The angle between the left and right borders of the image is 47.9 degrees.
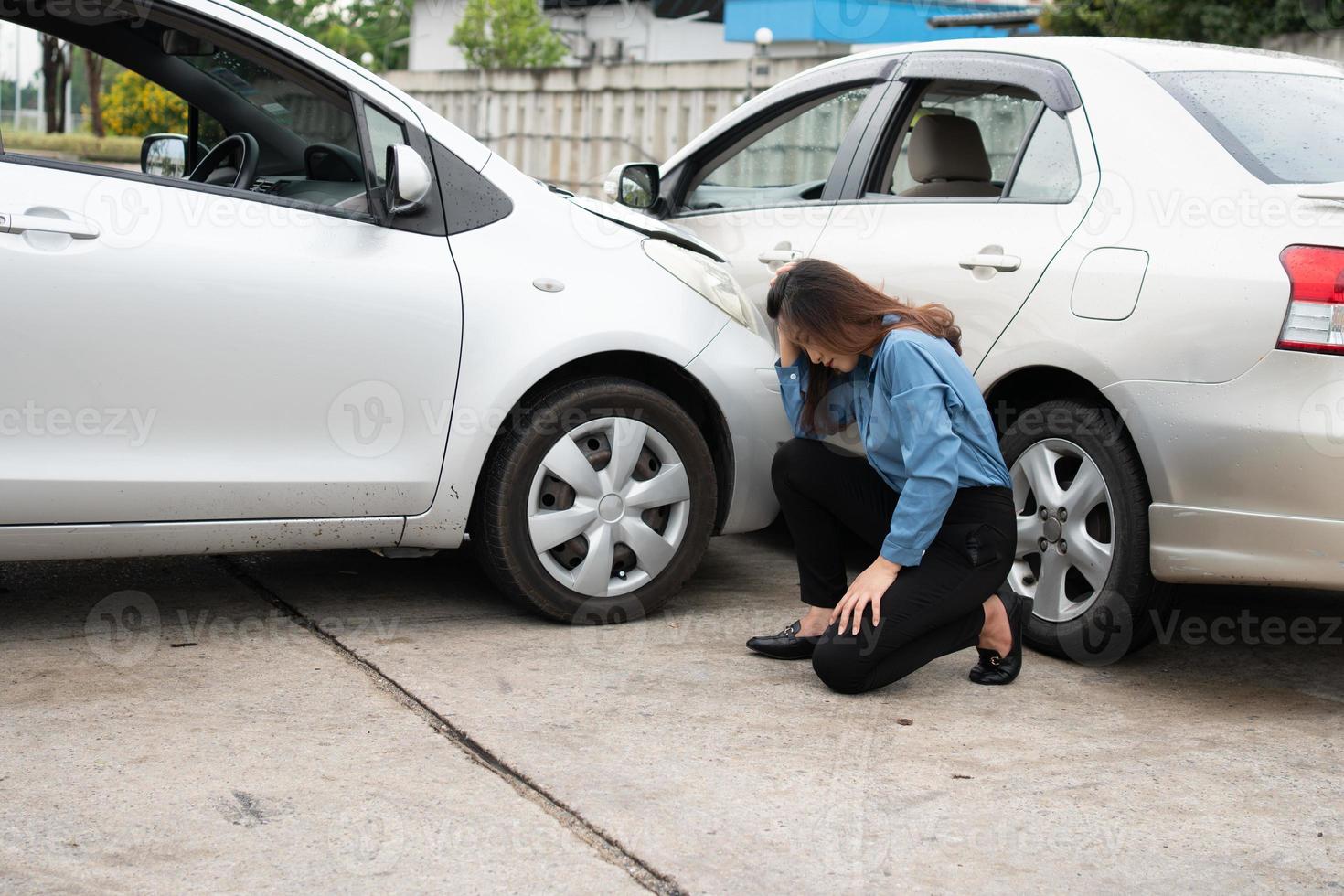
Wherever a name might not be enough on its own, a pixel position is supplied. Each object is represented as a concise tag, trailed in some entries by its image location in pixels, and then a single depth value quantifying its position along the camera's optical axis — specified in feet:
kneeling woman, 11.82
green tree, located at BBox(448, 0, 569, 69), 134.62
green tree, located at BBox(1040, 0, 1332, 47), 47.16
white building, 124.67
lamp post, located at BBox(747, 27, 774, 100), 48.55
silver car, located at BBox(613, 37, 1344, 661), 11.19
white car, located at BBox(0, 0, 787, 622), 11.60
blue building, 83.30
